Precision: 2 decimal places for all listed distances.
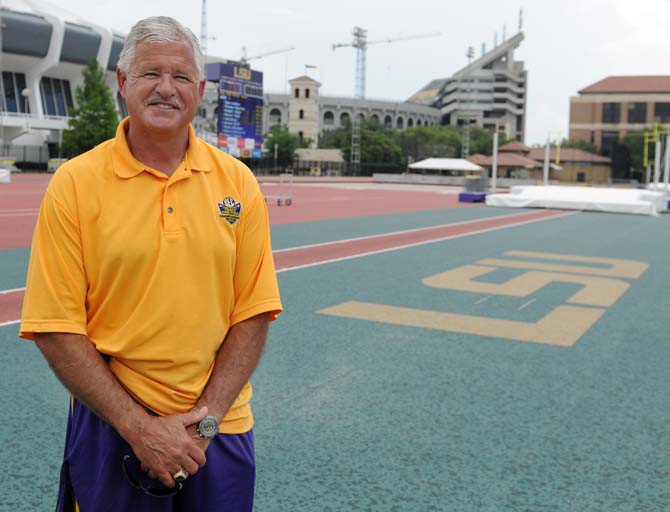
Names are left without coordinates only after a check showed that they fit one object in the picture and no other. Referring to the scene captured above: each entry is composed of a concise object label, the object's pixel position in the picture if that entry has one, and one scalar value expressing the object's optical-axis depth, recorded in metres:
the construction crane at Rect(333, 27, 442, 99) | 129.38
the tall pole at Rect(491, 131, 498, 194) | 32.03
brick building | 118.06
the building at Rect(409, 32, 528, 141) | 164.12
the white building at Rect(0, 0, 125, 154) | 58.61
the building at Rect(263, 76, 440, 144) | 129.38
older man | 1.89
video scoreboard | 70.25
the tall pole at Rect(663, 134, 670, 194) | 29.46
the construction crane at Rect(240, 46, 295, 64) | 147.12
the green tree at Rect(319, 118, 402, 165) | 91.88
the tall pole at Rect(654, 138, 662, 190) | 32.24
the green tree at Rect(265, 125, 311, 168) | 88.69
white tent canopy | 54.36
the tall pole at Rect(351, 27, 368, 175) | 129.38
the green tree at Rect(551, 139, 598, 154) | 111.62
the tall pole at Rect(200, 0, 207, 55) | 110.94
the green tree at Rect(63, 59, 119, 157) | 50.09
